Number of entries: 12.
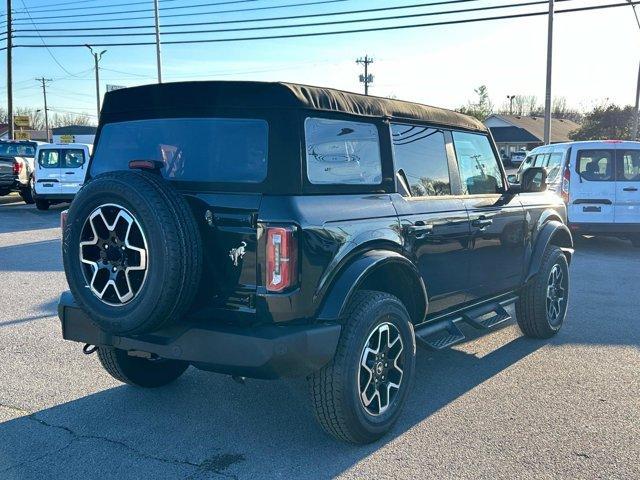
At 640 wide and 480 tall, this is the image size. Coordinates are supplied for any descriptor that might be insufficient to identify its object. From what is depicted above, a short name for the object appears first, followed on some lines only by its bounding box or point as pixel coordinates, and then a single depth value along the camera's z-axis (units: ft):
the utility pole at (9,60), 110.29
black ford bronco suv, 10.14
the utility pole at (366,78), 184.03
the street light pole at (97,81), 162.57
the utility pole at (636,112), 91.42
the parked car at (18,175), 64.90
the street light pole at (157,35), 86.84
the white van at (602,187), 34.83
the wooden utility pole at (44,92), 283.38
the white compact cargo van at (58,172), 55.31
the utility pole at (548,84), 67.00
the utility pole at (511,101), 305.12
